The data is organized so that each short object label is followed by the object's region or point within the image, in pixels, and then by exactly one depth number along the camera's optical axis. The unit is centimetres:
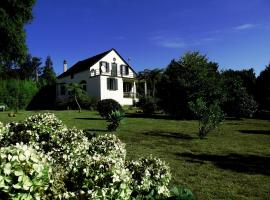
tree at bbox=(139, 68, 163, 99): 3767
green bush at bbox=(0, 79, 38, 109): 2510
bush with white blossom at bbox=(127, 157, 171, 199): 394
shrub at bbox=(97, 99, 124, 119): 1702
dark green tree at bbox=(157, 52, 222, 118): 2098
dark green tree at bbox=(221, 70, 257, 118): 2290
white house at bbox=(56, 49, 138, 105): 3085
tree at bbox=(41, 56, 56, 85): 5897
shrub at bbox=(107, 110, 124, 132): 1244
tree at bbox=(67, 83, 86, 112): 2640
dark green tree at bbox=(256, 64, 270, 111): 2715
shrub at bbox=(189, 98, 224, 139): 1228
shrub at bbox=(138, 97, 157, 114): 2393
